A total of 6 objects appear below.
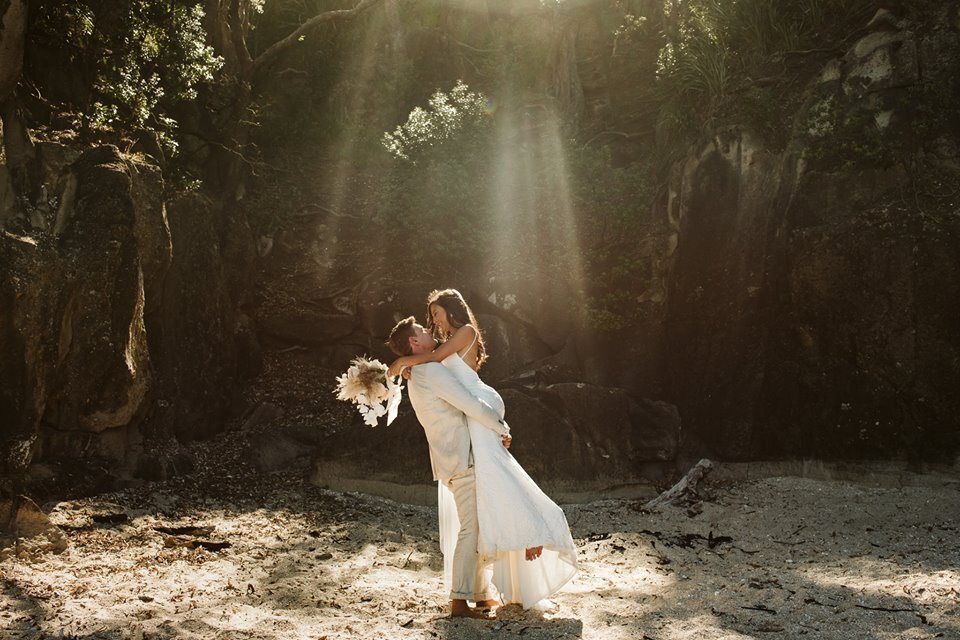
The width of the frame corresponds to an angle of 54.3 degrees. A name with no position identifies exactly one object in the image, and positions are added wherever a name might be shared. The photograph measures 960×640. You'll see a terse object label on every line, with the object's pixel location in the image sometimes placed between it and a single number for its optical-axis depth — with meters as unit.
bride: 5.12
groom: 5.21
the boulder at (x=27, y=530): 6.31
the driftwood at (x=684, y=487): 9.26
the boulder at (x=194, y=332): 10.84
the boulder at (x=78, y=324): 7.34
